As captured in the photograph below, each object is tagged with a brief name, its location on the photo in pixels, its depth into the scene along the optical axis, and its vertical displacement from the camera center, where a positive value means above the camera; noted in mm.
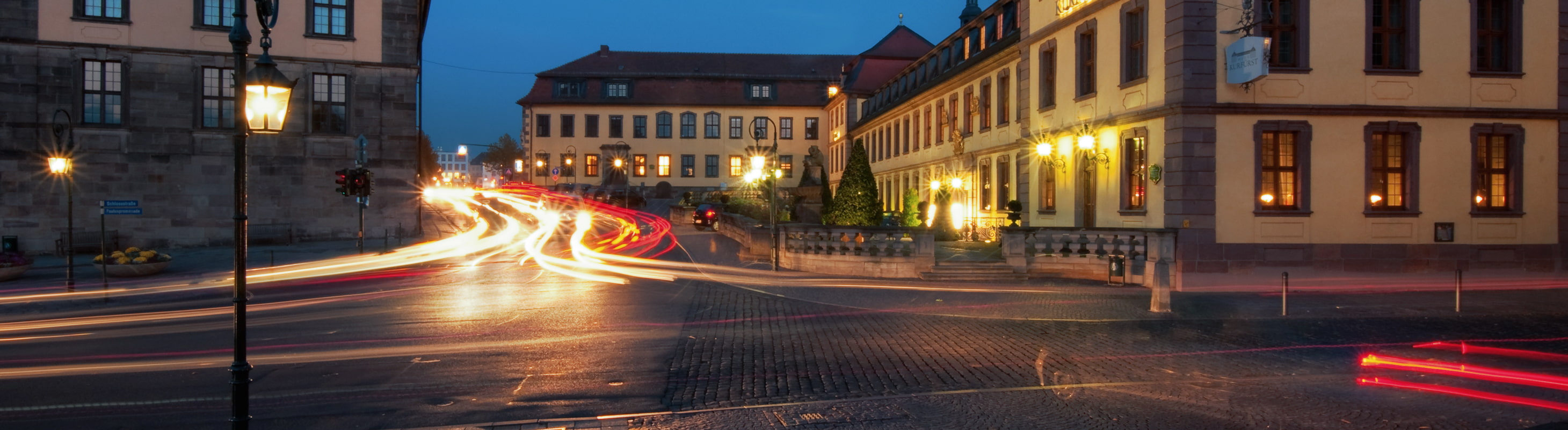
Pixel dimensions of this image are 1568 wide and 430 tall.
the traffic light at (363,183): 30625 +1022
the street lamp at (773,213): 24391 +67
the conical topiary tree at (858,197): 28469 +575
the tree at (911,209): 35031 +265
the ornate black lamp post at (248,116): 5621 +659
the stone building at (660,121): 80000 +8322
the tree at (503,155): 138125 +9013
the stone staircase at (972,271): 21453 -1317
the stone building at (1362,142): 19797 +1671
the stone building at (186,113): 31516 +3606
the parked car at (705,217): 46594 -107
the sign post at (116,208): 22172 +123
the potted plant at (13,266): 22016 -1307
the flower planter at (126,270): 22281 -1414
